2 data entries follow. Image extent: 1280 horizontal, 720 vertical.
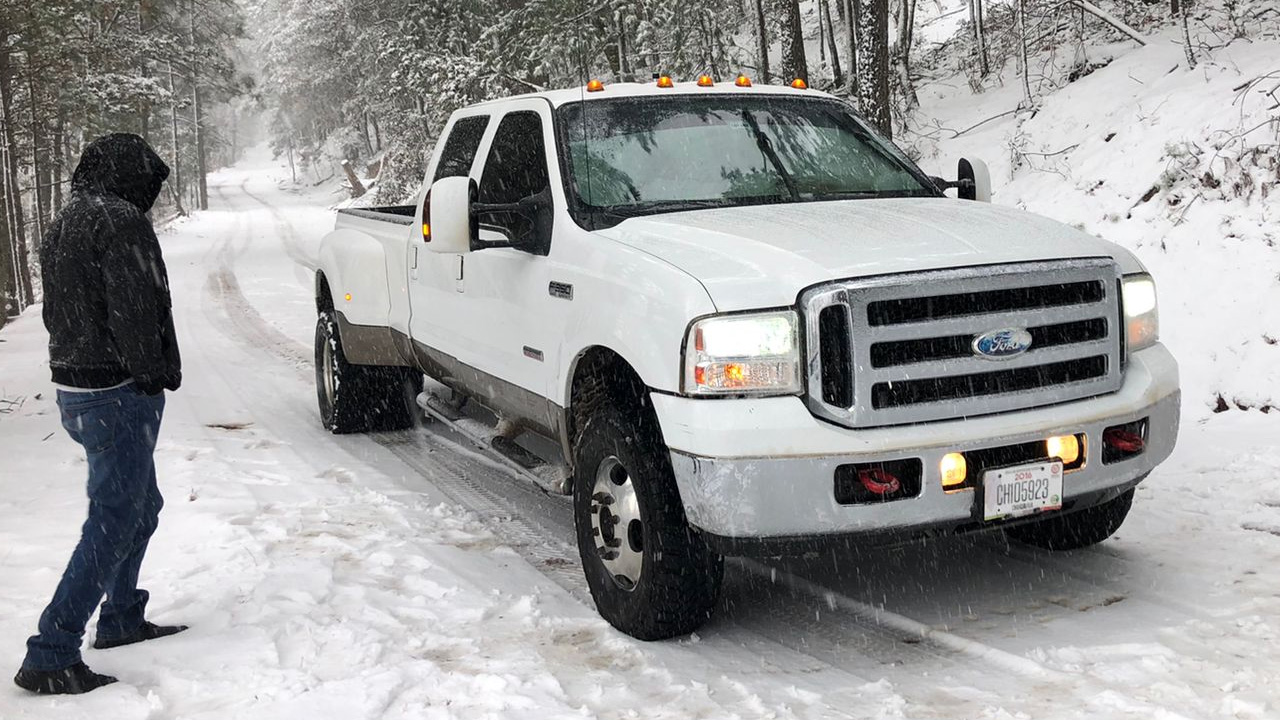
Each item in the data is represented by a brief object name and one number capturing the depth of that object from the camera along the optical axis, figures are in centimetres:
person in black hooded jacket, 383
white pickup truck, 368
